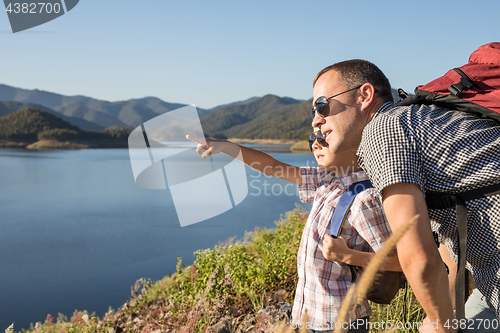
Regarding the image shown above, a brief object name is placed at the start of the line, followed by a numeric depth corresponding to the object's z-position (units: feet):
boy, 3.70
